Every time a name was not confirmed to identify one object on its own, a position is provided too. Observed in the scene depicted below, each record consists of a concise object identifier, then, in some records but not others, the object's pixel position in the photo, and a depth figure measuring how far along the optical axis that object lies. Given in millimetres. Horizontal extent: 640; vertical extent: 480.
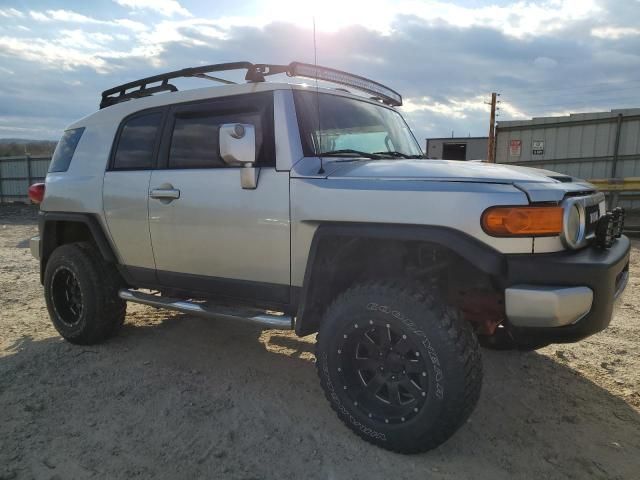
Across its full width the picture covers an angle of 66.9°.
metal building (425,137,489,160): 20188
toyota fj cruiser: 2393
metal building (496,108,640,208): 13047
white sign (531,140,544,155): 14086
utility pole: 14570
